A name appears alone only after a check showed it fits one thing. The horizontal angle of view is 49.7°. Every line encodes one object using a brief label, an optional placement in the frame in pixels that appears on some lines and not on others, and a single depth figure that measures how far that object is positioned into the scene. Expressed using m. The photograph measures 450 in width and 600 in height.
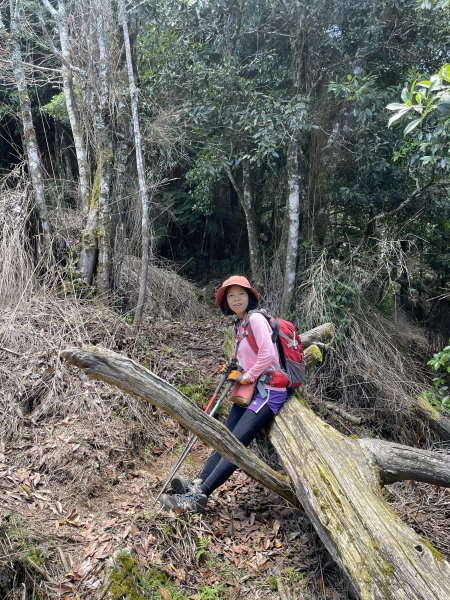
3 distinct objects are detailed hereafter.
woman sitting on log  4.02
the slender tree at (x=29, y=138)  6.56
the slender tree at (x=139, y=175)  6.68
